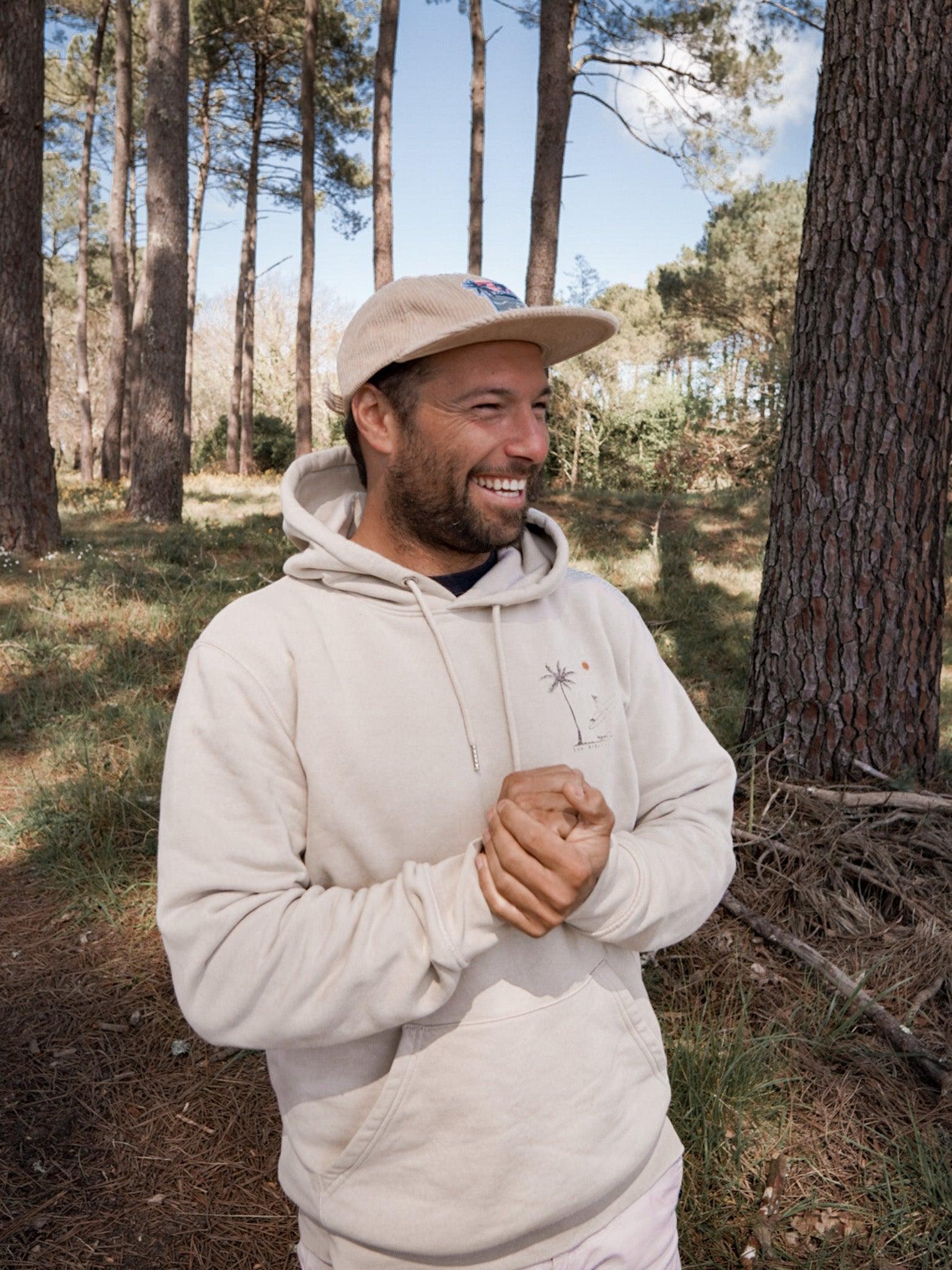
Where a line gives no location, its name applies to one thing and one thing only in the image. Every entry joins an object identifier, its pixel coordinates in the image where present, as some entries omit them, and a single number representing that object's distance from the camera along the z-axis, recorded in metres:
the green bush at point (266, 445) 24.59
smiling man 1.19
